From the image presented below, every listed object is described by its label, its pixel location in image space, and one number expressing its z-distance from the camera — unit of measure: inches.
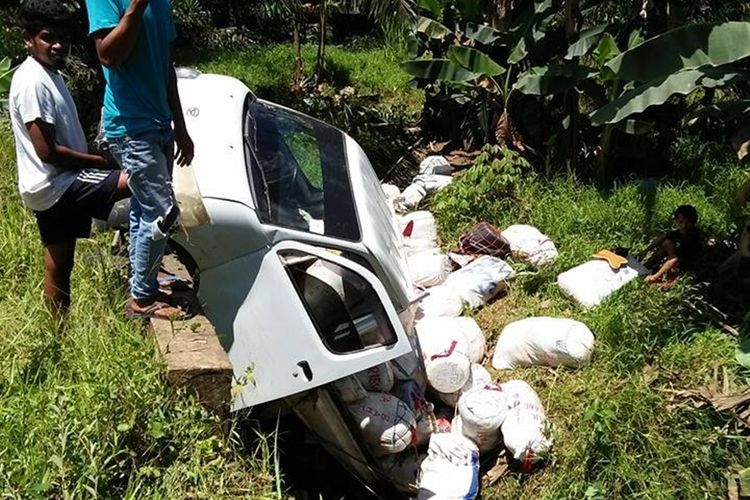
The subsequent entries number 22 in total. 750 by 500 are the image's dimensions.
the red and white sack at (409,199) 275.9
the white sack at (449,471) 163.9
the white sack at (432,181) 283.1
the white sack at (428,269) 223.6
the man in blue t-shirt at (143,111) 130.7
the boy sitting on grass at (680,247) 211.2
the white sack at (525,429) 173.5
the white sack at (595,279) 212.5
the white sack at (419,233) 239.0
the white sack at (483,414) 175.8
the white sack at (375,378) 169.3
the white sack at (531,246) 234.5
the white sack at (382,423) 163.9
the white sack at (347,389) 163.2
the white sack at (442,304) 210.2
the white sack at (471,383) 185.9
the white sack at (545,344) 192.7
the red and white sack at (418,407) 176.1
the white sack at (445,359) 181.0
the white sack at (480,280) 219.6
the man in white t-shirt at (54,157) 145.6
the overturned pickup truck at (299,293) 152.0
